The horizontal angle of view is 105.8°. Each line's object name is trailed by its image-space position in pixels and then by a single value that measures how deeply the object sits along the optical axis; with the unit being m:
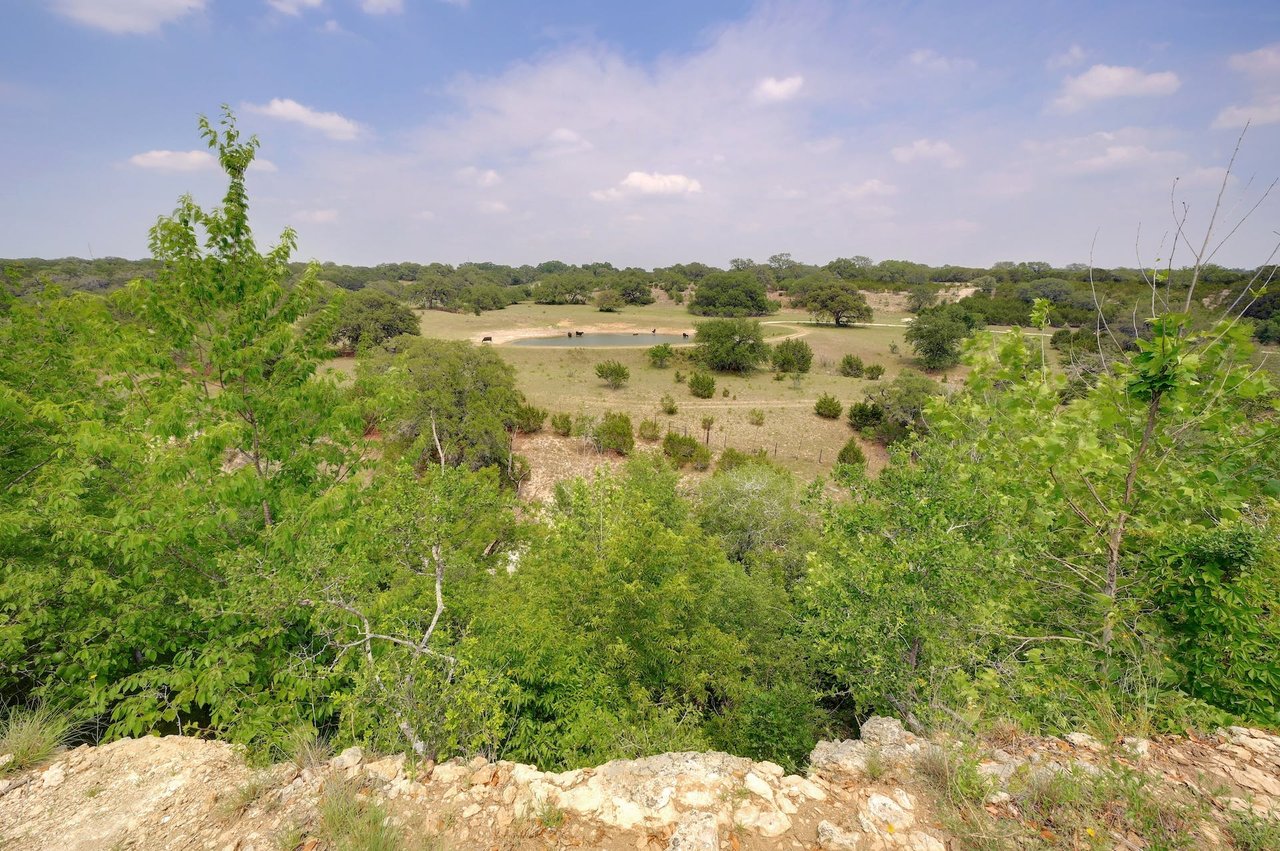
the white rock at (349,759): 4.46
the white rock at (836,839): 3.64
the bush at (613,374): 42.09
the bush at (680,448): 29.95
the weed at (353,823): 3.45
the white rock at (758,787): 4.09
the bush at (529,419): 32.03
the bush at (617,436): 30.42
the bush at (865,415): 34.41
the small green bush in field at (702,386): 40.56
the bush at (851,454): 28.40
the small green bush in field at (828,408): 35.94
